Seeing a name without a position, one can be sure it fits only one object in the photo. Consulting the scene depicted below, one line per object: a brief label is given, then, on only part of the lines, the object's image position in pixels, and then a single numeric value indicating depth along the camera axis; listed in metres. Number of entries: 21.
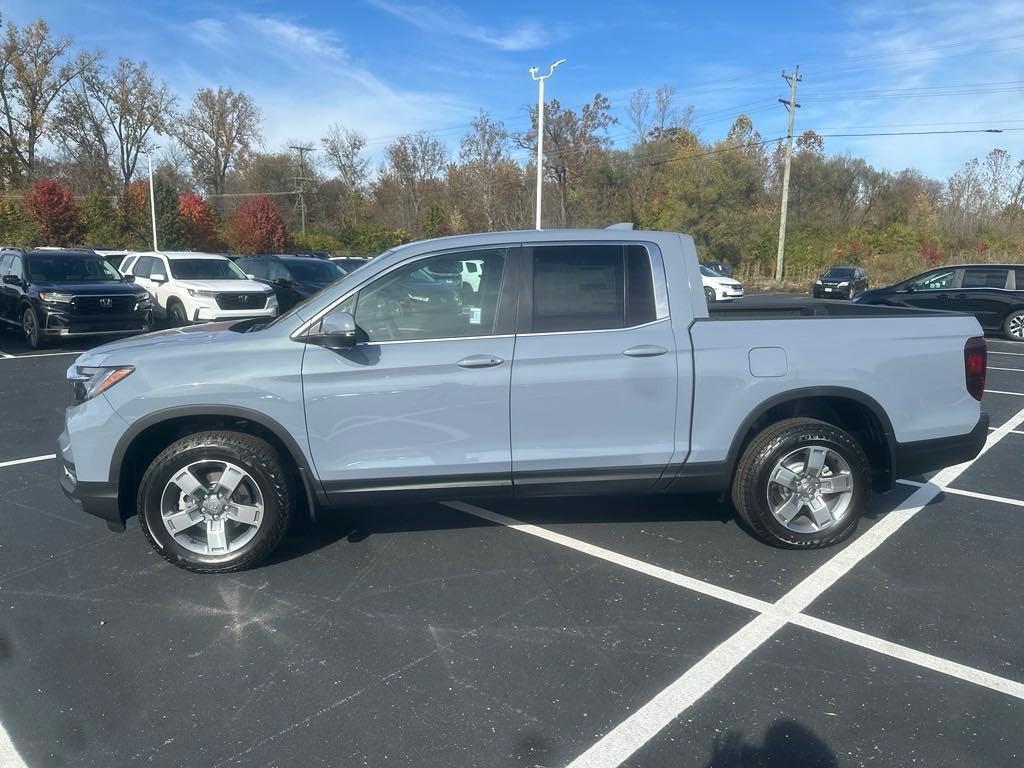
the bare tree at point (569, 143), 49.97
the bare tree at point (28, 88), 47.25
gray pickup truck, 4.10
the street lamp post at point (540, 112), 26.12
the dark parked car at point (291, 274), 17.33
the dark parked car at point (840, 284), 29.39
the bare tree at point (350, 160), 59.28
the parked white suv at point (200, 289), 14.80
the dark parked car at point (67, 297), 12.64
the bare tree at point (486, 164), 46.88
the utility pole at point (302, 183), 56.12
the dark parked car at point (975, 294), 15.92
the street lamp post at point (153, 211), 40.87
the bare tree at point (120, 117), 50.97
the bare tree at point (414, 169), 53.84
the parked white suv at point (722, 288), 25.88
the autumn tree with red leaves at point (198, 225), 46.28
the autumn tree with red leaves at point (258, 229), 43.97
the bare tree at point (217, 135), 60.34
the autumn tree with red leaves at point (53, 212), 38.56
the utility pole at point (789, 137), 35.41
